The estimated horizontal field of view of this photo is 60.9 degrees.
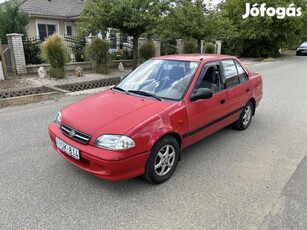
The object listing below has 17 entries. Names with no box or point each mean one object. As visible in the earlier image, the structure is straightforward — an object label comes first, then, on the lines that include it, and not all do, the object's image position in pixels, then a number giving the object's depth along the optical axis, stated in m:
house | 18.02
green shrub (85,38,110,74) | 11.52
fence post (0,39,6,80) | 9.44
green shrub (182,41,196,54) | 17.59
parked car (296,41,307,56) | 25.35
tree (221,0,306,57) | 20.50
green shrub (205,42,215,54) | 19.90
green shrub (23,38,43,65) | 11.30
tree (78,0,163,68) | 10.12
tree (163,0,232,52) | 13.81
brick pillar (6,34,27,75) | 10.36
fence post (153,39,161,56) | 15.85
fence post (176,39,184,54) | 18.19
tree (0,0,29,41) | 13.08
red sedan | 2.80
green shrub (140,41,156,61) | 14.25
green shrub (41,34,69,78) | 9.88
